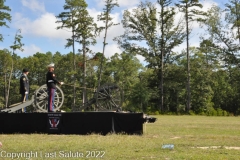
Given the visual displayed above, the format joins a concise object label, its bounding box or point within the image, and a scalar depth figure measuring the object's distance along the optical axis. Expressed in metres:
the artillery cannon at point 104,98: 13.84
